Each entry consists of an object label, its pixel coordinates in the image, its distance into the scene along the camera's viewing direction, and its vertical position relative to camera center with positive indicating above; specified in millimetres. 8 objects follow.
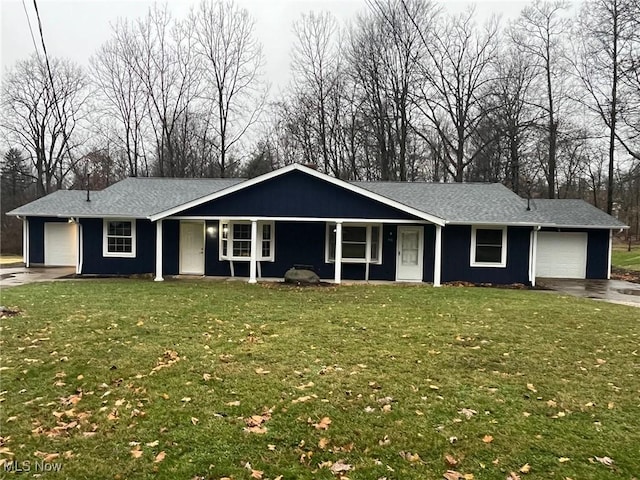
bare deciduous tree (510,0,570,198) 27312 +11887
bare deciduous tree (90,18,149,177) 29984 +9847
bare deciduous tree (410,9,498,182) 27500 +9903
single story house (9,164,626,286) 14219 -238
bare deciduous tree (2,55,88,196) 31109 +8224
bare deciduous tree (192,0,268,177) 29750 +11766
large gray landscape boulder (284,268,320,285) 14016 -1629
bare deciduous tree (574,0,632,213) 20016 +9015
